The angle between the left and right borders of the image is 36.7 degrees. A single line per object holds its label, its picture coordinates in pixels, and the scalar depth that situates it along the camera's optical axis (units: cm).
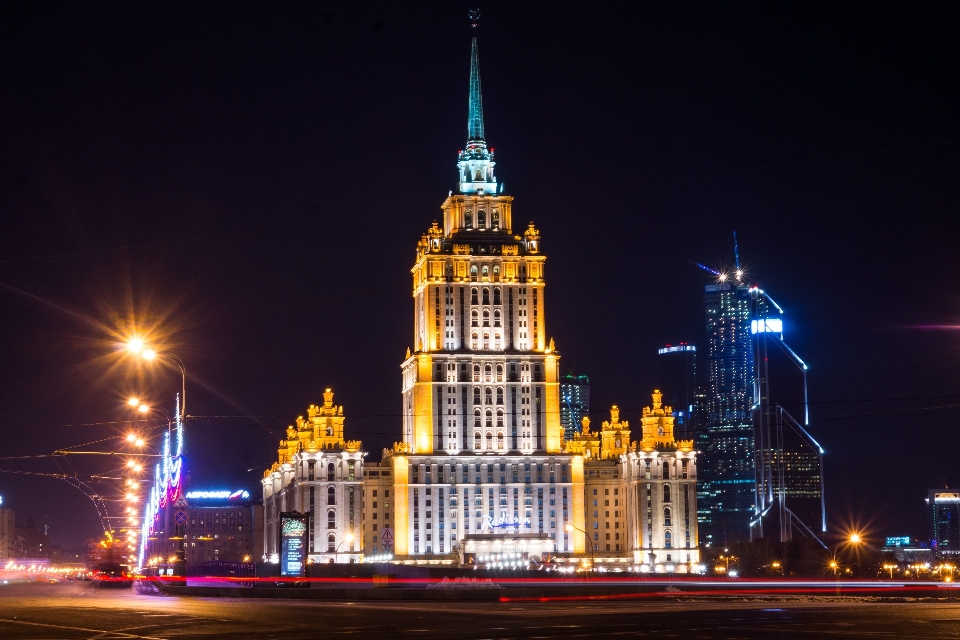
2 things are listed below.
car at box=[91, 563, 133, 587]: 10825
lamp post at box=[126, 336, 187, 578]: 7332
